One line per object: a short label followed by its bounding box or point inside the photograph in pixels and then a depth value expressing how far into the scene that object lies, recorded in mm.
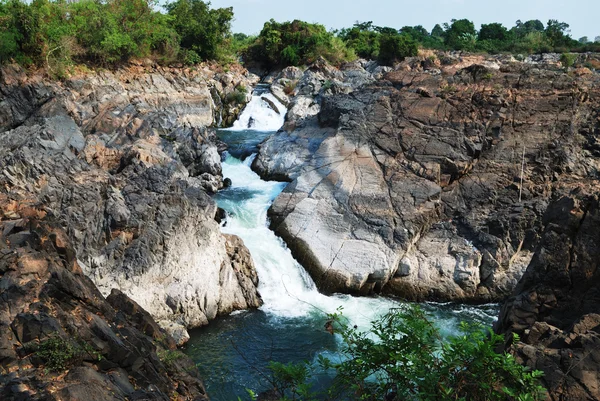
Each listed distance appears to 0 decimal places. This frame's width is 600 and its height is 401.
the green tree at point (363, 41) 53625
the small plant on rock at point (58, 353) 8039
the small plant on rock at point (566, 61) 32253
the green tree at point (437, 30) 104000
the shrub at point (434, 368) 5570
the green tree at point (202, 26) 40000
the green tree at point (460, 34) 64438
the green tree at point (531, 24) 79544
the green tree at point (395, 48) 47500
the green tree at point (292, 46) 48181
